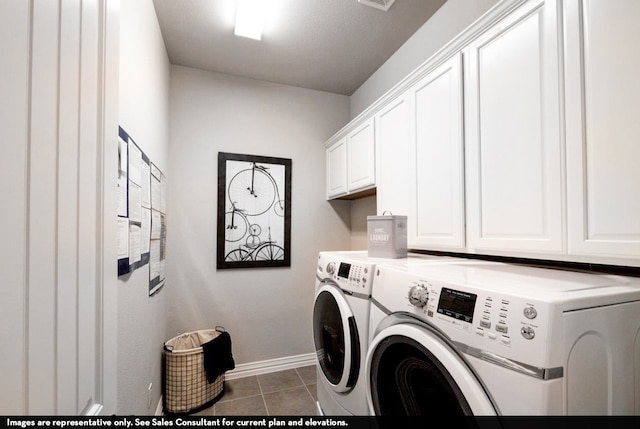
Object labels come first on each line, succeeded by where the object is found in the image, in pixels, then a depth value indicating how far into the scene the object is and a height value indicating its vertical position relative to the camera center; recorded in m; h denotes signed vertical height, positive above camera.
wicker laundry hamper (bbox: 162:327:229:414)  2.07 -1.17
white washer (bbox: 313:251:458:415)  1.28 -0.52
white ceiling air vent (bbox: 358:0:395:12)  1.84 +1.39
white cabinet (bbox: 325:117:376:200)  2.23 +0.51
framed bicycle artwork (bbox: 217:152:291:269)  2.67 +0.10
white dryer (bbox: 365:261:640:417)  0.62 -0.30
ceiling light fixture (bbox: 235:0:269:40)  1.85 +1.36
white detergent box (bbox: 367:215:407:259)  1.56 -0.09
